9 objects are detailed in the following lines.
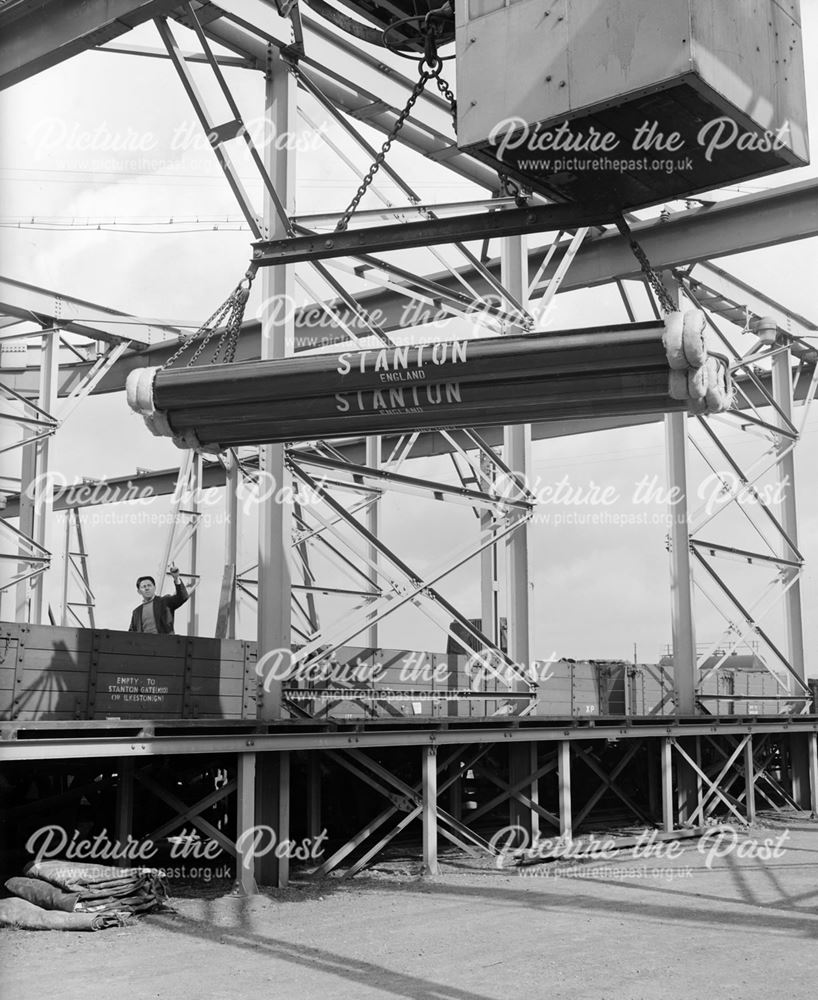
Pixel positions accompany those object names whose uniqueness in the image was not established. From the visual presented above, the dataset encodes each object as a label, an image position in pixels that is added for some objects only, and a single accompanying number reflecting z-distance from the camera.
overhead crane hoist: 7.69
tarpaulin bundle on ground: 10.98
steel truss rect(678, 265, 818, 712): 22.80
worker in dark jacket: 15.06
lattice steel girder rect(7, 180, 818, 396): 19.12
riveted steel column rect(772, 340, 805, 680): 25.88
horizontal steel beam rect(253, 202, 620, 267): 8.63
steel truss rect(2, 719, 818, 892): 12.97
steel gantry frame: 13.88
